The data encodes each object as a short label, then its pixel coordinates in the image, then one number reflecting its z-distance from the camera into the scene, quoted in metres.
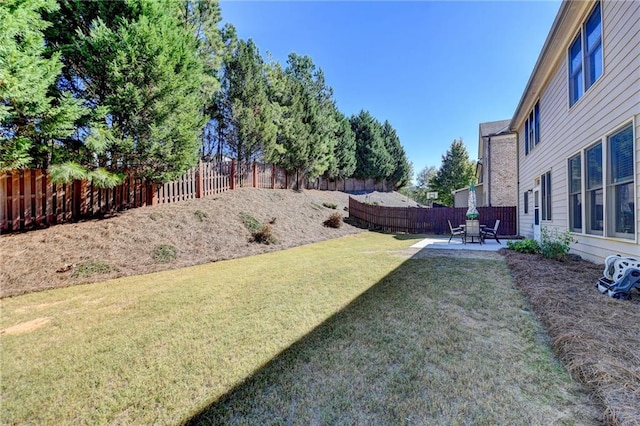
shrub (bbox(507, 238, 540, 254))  7.25
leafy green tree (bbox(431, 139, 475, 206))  35.75
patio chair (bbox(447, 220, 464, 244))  10.93
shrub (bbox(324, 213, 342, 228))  13.78
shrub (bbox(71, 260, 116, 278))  5.67
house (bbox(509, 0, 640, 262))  4.01
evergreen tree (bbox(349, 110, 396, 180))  31.62
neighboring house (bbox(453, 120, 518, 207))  17.08
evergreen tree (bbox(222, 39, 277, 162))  14.95
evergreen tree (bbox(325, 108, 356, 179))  27.50
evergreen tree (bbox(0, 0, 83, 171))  5.02
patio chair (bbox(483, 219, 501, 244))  10.47
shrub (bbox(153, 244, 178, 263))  6.96
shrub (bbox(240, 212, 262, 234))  10.31
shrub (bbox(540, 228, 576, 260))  5.92
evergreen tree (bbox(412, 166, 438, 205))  48.46
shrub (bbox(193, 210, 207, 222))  9.48
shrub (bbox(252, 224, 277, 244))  9.56
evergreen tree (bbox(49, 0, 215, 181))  7.51
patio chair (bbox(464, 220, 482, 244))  9.89
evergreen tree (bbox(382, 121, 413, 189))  36.22
